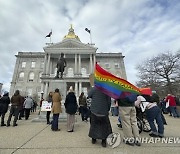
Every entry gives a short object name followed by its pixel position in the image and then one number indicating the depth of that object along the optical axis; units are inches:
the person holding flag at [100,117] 157.0
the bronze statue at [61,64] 417.1
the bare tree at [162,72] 1119.2
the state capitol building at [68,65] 1657.6
